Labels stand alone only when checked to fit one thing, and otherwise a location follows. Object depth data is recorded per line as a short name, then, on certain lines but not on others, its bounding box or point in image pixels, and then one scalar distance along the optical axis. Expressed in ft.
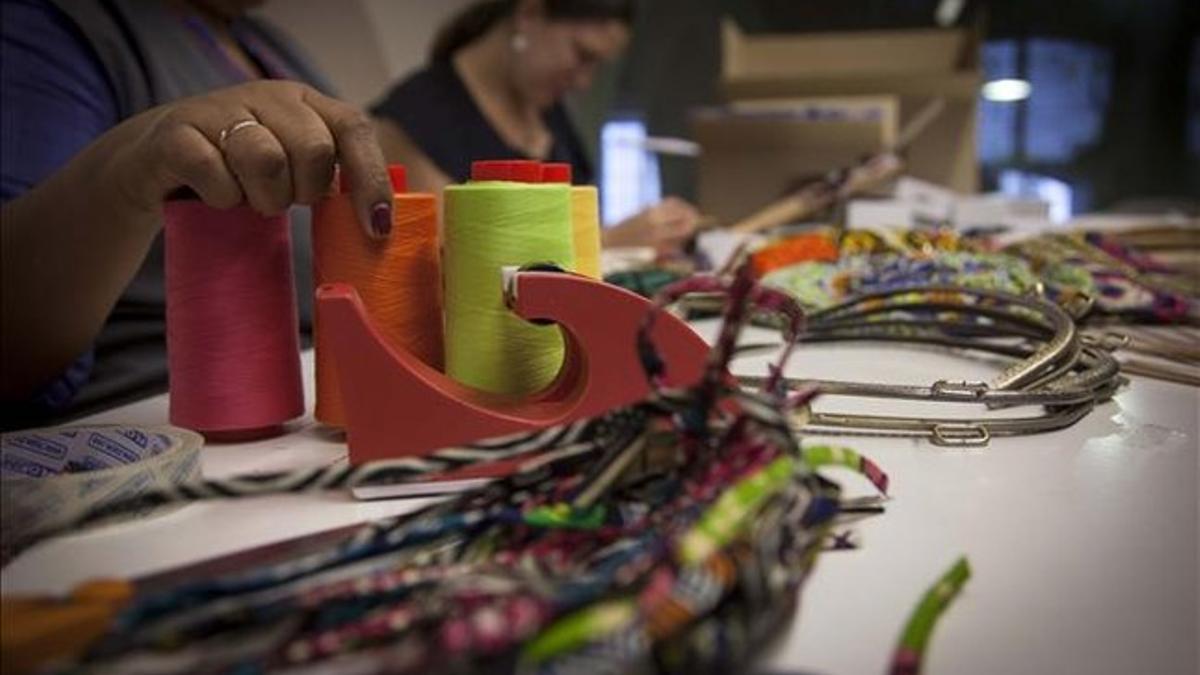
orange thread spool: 1.55
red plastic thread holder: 1.36
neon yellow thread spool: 1.49
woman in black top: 5.73
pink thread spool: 1.51
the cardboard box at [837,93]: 6.50
